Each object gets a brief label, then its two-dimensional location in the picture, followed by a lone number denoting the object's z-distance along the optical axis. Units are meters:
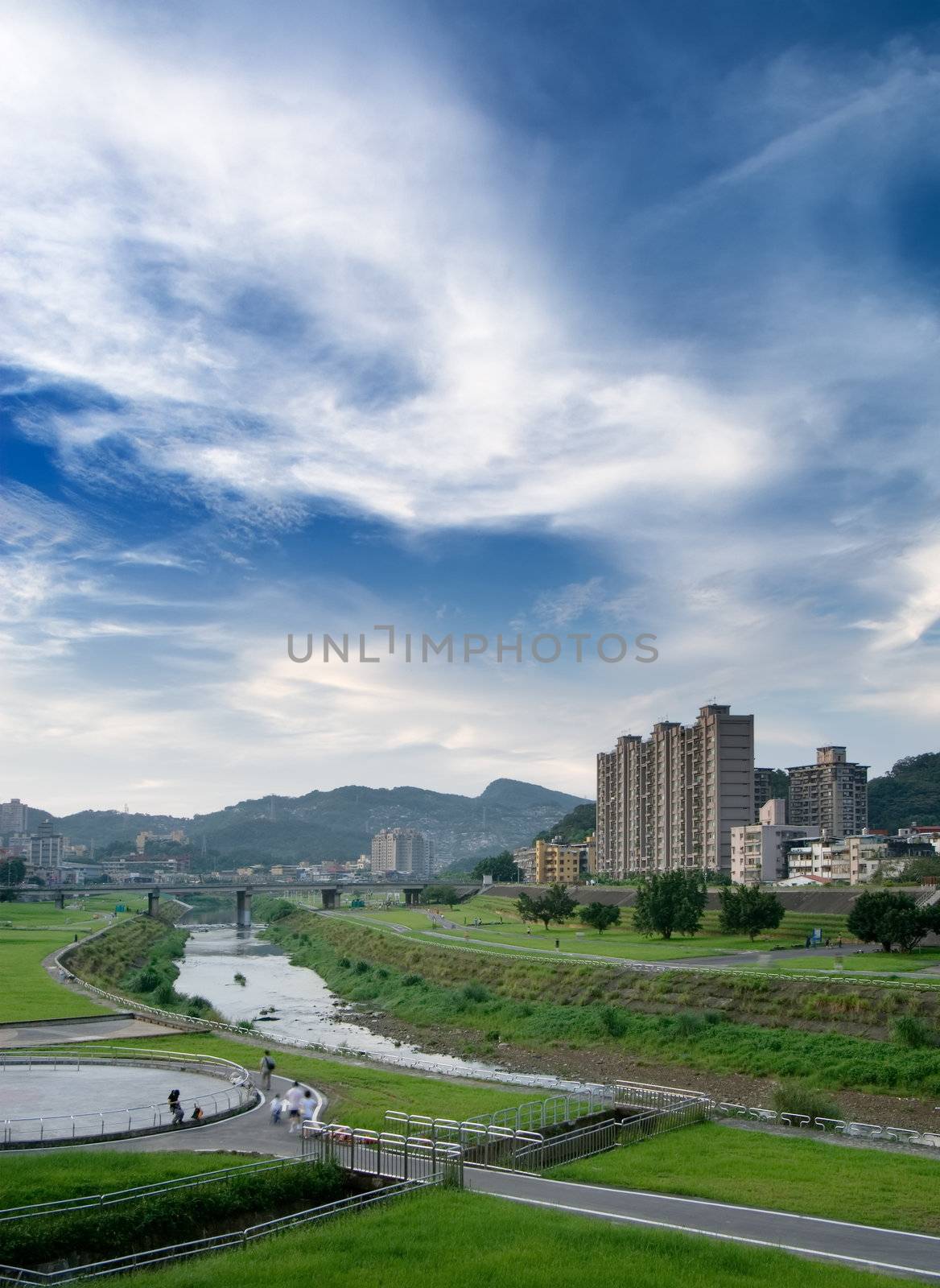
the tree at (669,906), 74.25
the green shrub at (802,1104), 29.72
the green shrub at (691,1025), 44.56
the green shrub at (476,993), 57.00
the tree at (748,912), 69.75
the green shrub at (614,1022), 47.03
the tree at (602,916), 83.81
